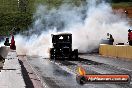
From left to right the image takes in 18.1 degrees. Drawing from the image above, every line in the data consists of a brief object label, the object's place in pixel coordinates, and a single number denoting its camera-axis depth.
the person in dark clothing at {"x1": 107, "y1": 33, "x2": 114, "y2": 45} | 44.28
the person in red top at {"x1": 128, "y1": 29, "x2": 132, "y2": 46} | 33.08
